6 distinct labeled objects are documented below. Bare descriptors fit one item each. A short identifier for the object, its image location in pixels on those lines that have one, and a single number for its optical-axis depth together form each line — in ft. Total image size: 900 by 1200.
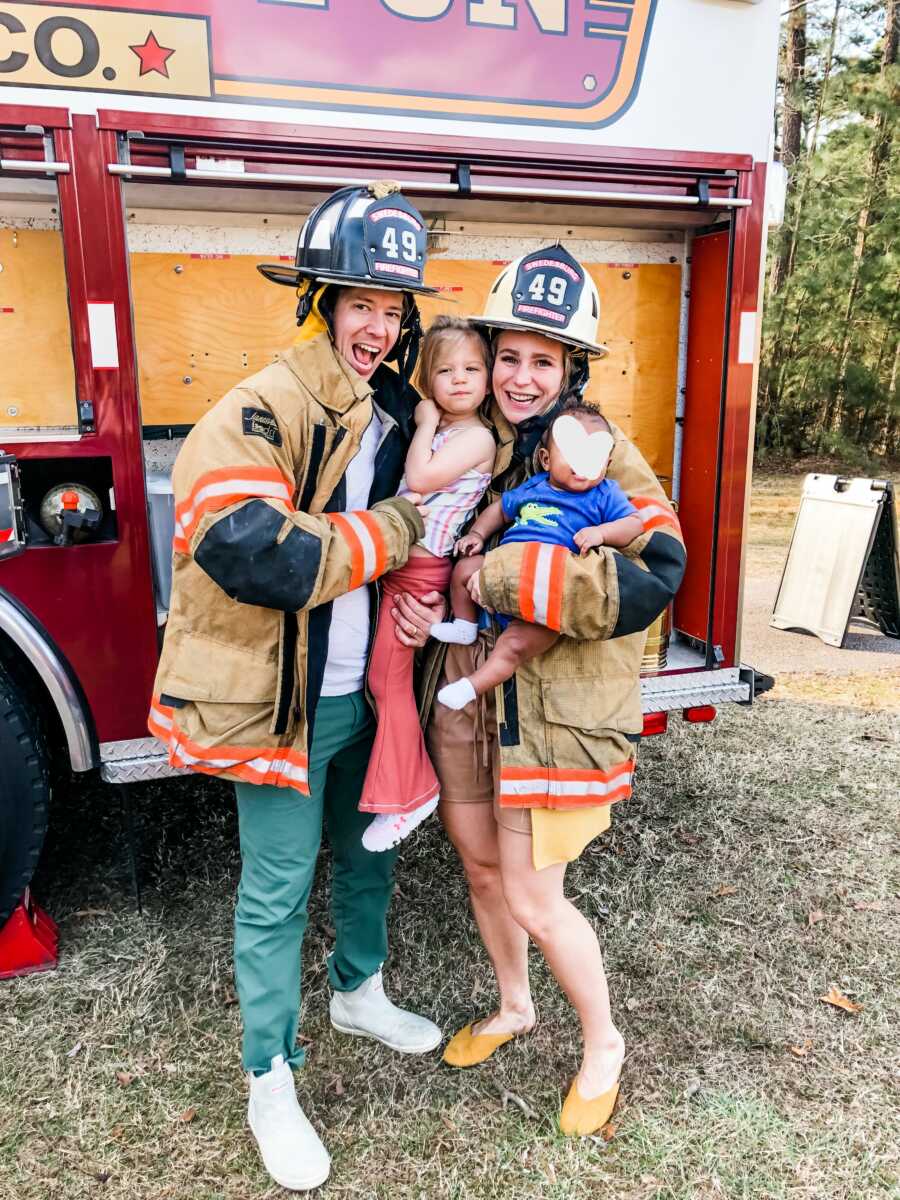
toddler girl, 7.16
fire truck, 8.53
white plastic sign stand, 20.58
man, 6.20
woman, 6.54
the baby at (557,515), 6.48
